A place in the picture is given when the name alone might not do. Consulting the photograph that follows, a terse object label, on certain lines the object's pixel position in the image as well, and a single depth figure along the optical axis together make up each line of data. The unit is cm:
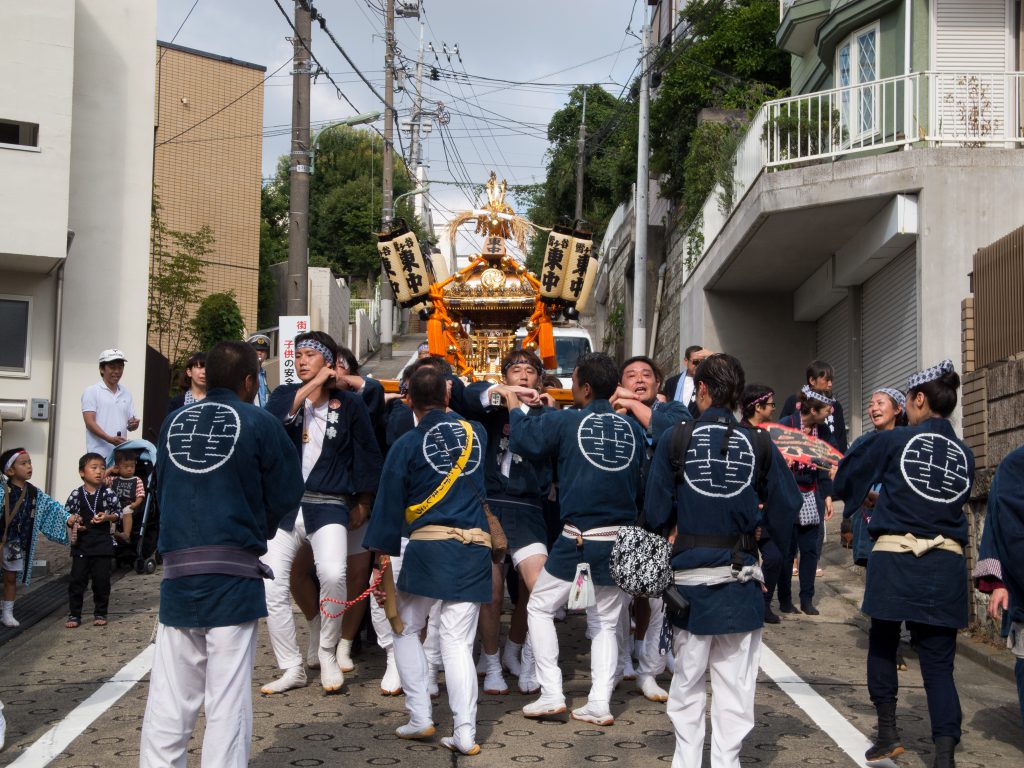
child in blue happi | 923
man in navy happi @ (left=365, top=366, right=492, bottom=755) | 617
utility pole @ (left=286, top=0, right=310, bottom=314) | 1525
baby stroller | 1100
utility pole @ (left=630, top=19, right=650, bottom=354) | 2389
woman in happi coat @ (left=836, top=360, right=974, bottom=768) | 584
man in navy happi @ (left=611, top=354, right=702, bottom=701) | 711
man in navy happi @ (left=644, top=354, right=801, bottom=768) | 532
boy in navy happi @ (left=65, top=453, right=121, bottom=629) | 938
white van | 2062
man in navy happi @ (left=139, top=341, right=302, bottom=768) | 499
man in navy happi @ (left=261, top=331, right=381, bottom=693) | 720
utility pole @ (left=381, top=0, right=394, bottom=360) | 3403
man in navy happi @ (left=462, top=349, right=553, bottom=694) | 733
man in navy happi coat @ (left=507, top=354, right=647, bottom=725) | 657
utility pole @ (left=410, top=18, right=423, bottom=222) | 4601
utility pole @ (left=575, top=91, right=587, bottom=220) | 4038
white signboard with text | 1366
